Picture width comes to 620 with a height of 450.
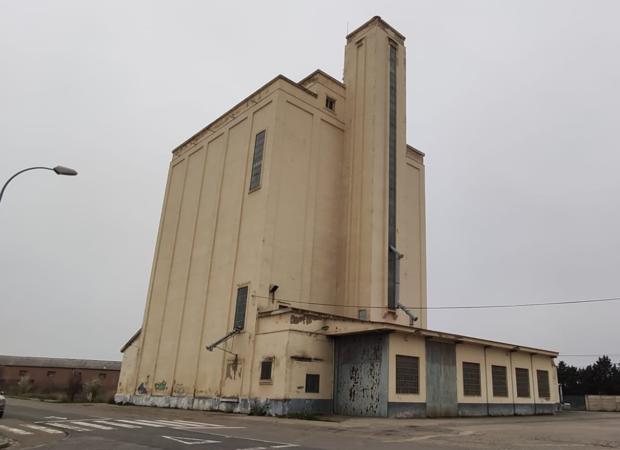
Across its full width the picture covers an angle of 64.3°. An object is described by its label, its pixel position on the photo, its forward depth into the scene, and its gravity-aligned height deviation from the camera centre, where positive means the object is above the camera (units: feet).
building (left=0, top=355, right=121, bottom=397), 244.42 +0.58
